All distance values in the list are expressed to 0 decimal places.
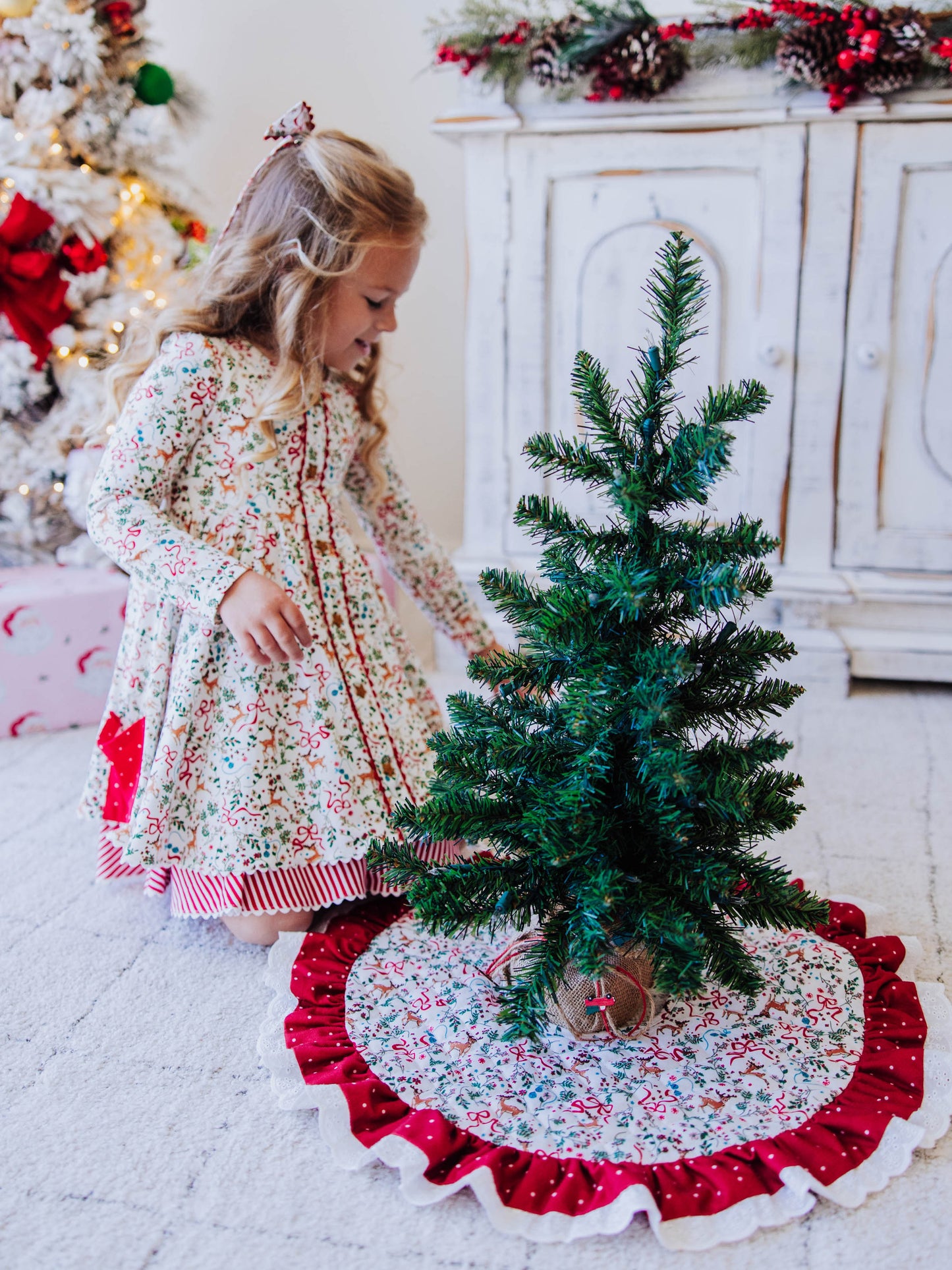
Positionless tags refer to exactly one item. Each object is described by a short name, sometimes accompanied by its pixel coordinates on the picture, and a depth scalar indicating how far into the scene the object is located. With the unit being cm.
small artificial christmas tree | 73
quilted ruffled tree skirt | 70
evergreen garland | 149
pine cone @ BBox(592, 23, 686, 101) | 155
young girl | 100
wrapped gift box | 153
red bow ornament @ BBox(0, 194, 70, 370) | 158
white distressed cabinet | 159
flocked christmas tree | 161
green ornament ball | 173
